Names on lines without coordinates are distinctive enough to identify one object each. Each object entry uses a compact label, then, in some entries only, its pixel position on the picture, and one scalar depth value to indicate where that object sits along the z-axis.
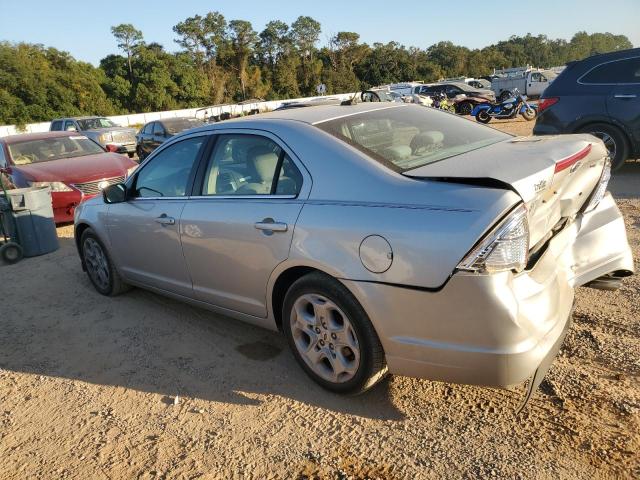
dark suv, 7.61
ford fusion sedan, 2.31
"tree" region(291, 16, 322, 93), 90.25
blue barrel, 6.50
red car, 8.04
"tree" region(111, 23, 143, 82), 66.38
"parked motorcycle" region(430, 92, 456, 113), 25.38
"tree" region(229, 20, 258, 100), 77.25
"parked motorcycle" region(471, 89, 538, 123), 19.62
